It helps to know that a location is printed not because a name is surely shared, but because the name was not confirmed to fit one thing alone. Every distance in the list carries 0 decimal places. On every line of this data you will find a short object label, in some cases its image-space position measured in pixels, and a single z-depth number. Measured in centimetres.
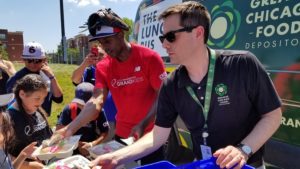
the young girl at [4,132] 144
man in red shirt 178
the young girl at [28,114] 205
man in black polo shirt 126
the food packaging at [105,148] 140
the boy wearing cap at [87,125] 250
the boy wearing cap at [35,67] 283
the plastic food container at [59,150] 142
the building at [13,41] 5902
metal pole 926
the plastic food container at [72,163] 111
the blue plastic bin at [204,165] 100
